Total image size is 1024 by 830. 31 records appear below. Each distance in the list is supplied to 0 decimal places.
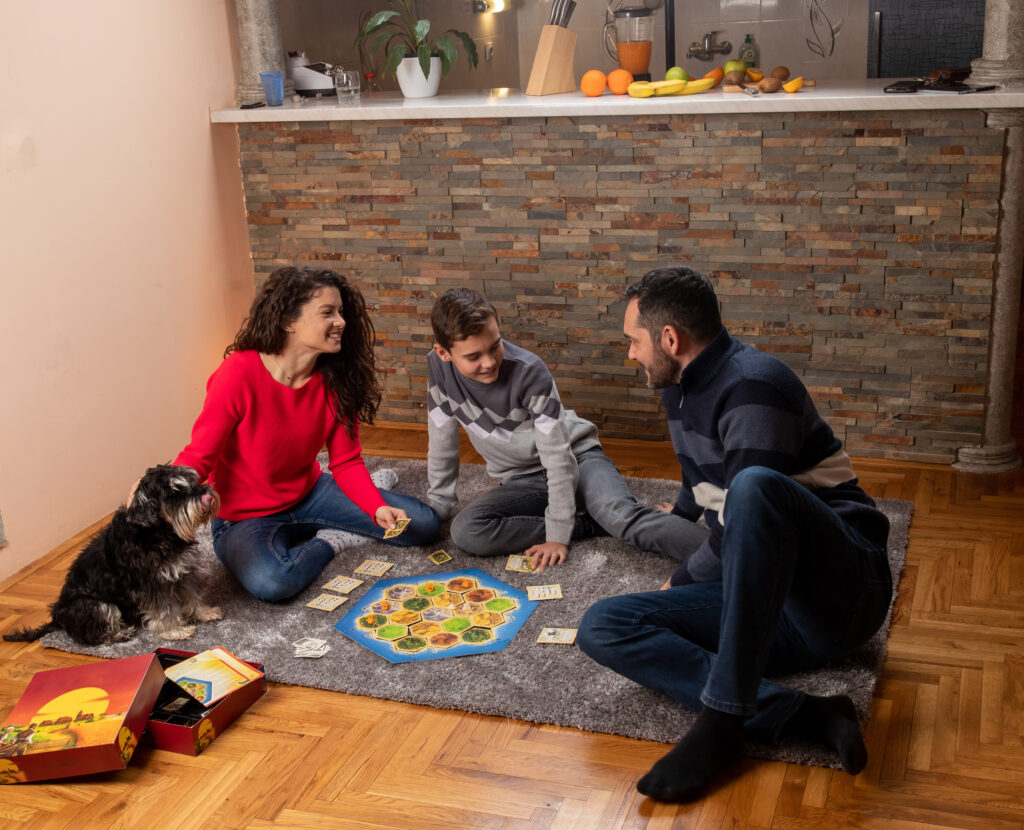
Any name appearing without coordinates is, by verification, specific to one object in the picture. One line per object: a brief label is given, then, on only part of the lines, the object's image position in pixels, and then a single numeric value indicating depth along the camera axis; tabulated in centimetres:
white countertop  342
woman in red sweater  300
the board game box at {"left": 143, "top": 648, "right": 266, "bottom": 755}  234
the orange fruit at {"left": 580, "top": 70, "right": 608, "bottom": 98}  392
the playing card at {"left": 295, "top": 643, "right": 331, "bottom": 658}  271
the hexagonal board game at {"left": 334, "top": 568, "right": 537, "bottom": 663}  272
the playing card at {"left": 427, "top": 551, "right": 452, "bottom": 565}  319
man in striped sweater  202
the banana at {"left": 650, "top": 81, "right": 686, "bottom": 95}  379
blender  411
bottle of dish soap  433
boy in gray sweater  303
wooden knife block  405
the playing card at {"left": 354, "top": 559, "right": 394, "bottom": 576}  313
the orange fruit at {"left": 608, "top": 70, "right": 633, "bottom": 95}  394
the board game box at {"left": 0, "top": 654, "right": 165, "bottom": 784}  222
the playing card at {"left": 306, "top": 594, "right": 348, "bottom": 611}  294
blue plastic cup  421
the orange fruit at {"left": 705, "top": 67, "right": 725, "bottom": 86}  398
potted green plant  411
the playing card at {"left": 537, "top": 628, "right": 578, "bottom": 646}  268
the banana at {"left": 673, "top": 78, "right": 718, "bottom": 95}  388
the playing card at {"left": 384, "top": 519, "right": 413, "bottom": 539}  308
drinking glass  417
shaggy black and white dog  266
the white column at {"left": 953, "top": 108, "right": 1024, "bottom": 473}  343
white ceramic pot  417
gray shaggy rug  240
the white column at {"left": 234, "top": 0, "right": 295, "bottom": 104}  420
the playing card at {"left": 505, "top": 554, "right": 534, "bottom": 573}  310
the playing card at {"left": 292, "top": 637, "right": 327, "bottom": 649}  275
